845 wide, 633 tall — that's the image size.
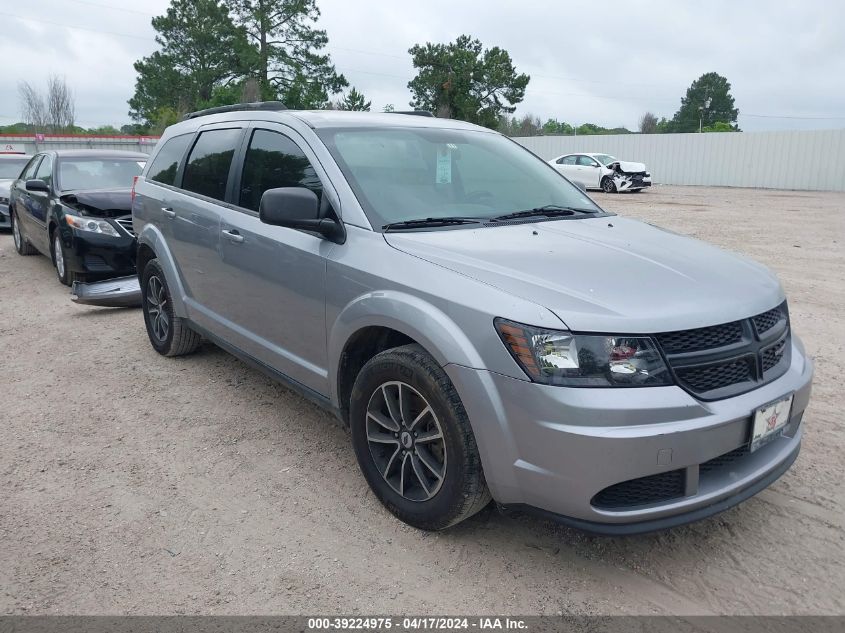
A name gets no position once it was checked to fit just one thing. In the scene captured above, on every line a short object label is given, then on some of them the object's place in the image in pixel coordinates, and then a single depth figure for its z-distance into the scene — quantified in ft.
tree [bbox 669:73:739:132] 294.87
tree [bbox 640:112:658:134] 239.50
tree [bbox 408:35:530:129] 176.65
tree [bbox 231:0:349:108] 137.49
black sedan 24.11
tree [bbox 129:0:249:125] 142.10
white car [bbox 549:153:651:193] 82.53
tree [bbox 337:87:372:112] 145.33
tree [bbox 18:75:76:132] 156.46
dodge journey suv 7.81
